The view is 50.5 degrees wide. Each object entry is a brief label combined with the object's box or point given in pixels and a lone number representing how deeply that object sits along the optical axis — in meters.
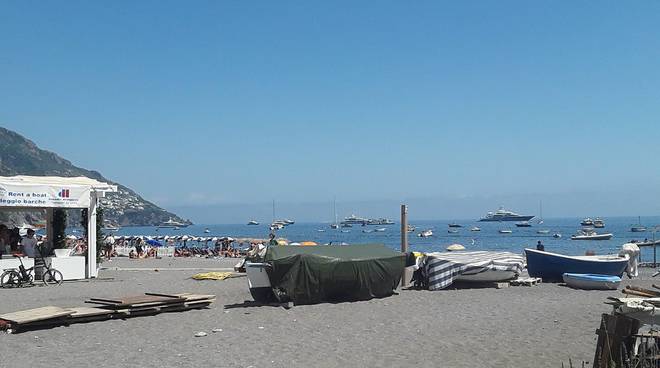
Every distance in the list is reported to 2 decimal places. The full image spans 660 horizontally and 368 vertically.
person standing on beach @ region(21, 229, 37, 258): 23.77
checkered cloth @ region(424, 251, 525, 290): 21.52
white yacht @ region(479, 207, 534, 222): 196.62
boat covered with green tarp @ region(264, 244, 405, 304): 17.89
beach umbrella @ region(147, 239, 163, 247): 58.88
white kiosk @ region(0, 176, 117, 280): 22.61
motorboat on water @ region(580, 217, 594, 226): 152.56
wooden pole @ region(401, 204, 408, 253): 23.35
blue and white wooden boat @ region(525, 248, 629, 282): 24.47
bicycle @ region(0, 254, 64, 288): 21.59
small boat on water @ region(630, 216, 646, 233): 132.10
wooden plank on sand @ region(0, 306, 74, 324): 13.73
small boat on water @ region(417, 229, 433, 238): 134.38
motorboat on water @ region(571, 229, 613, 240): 99.81
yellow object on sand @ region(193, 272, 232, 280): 25.39
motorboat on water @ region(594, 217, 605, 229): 144.88
